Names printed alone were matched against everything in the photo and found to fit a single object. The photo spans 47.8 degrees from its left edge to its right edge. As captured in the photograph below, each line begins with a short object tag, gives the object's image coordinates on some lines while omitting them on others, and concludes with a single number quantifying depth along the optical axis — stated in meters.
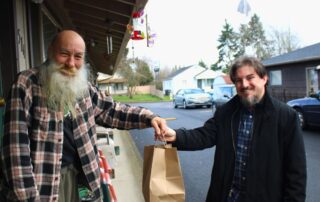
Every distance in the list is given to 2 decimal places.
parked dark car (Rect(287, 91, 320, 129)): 10.28
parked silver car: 24.67
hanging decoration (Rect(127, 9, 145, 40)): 4.95
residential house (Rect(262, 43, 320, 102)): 19.72
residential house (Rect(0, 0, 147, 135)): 3.63
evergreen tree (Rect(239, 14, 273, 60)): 54.47
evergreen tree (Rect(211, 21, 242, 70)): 60.97
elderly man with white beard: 1.89
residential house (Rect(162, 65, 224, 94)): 56.03
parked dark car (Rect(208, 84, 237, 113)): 17.88
